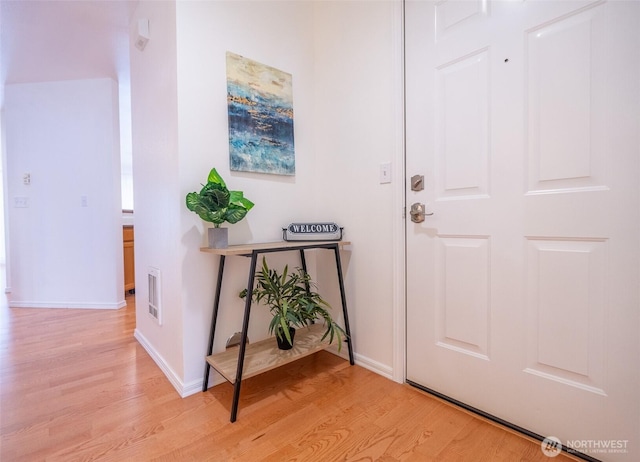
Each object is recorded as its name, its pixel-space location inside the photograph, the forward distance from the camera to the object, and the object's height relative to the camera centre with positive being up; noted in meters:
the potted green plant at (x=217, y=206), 1.33 +0.08
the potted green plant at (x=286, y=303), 1.45 -0.42
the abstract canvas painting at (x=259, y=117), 1.61 +0.60
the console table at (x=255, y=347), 1.30 -0.67
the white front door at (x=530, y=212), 0.97 +0.03
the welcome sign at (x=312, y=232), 1.69 -0.06
